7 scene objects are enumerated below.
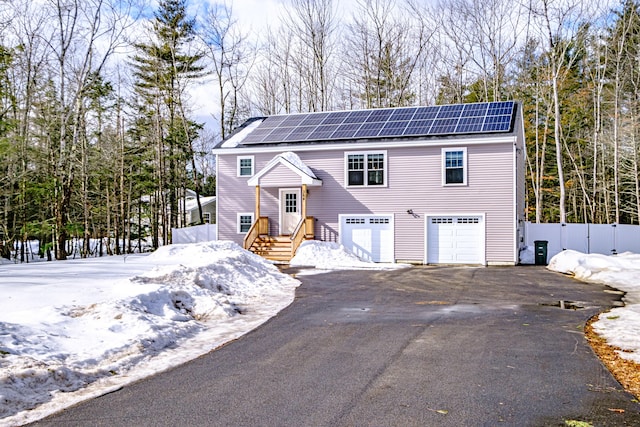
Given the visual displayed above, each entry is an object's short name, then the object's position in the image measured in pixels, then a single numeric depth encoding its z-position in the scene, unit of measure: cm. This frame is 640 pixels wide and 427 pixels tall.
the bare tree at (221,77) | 3178
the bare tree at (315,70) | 3278
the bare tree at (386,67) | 3288
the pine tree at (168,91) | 2925
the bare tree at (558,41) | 2480
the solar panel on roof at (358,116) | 2275
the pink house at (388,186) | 1948
